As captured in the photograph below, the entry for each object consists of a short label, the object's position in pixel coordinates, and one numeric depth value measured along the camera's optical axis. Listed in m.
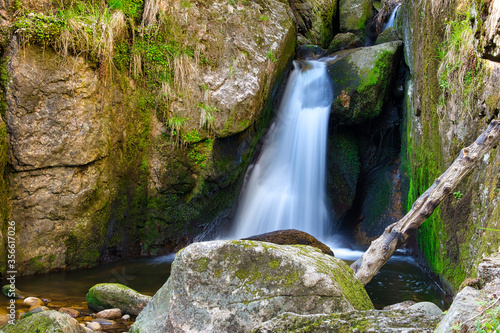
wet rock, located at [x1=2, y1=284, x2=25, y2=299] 3.81
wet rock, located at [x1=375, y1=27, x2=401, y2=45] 8.70
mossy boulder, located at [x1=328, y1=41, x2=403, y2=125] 7.57
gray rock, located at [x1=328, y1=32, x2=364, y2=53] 9.35
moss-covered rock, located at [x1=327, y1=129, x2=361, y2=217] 8.15
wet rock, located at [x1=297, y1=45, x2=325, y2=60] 9.41
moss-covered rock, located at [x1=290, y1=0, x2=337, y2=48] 11.20
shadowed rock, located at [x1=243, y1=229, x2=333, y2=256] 5.30
